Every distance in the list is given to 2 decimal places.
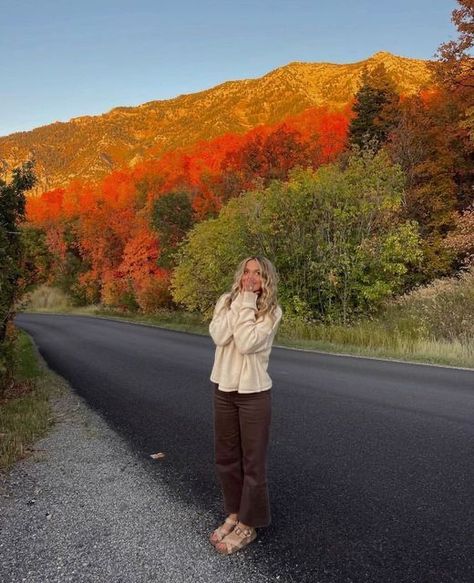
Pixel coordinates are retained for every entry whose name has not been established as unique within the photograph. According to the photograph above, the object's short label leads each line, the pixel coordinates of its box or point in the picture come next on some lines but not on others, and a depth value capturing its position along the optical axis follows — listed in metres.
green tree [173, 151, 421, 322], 17.86
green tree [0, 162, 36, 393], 8.11
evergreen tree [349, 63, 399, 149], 36.69
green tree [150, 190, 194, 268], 36.47
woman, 3.30
